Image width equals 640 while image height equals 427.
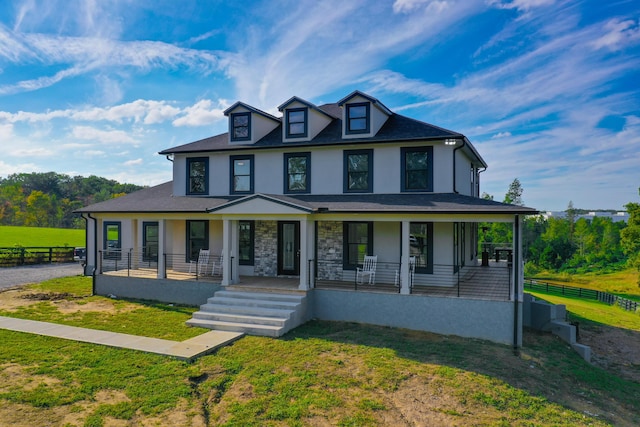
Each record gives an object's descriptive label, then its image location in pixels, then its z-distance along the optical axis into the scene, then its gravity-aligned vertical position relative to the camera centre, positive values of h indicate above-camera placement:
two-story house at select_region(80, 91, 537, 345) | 11.87 -0.02
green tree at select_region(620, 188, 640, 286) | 38.28 -0.68
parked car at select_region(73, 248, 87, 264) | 28.20 -2.35
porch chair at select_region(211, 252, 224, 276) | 16.16 -1.83
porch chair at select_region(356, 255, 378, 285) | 13.98 -1.67
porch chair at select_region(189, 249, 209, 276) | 16.33 -1.64
